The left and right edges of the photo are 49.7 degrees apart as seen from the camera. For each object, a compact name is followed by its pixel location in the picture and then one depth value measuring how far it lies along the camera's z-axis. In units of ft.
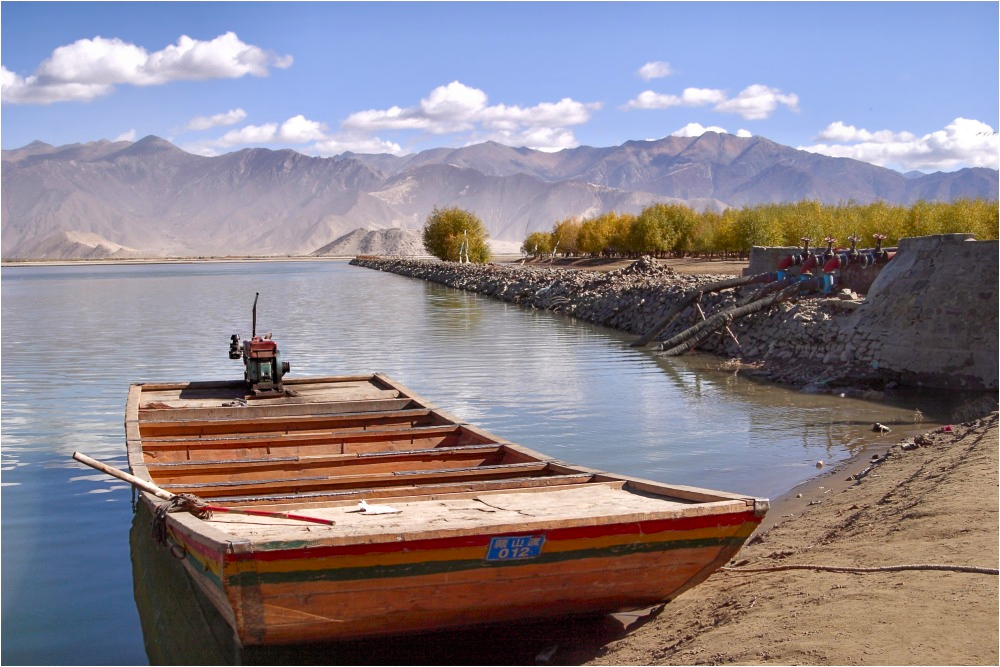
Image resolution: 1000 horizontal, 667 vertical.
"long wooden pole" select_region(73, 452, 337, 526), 22.14
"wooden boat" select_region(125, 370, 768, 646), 19.47
